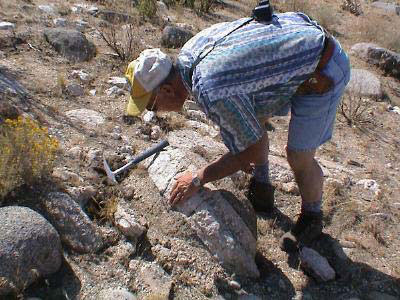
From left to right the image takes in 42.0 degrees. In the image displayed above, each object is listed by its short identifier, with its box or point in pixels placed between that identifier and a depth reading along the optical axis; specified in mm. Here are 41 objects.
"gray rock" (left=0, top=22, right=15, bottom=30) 5628
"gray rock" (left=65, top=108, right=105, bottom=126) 4359
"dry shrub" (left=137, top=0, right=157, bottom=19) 7223
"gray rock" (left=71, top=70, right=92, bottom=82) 5090
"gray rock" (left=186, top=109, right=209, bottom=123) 4863
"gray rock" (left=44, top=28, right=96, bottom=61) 5493
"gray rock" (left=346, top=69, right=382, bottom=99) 6445
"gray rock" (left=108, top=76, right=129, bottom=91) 5160
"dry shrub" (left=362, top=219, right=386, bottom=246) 3736
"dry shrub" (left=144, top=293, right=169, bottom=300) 2801
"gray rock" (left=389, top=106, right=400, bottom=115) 6248
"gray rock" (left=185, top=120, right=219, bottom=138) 4617
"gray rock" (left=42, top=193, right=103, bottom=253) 2994
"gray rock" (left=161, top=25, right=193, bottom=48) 6512
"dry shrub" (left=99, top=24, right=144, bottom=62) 5750
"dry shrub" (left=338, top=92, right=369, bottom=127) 5746
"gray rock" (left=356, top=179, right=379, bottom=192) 4367
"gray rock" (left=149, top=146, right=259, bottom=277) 3164
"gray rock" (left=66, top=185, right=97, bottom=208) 3266
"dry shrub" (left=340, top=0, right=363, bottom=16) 11312
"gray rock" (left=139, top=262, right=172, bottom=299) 2892
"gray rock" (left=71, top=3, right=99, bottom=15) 6903
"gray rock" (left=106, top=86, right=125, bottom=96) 4966
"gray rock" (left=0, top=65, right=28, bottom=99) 4289
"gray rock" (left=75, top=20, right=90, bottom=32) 6271
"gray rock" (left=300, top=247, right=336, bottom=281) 3254
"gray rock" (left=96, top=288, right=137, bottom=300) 2756
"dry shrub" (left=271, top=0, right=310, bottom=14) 9969
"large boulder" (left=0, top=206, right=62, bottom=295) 2545
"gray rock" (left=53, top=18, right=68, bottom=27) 6219
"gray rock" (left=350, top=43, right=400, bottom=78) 7367
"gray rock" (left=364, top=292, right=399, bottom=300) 3199
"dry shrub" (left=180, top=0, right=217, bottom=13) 8473
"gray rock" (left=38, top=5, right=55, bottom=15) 6629
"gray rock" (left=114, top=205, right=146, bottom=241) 3154
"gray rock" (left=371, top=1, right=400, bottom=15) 12197
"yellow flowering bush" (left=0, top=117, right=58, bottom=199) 3027
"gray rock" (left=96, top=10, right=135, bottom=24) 6848
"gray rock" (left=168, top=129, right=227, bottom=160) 4023
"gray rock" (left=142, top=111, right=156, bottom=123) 4502
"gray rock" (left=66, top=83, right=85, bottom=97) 4779
